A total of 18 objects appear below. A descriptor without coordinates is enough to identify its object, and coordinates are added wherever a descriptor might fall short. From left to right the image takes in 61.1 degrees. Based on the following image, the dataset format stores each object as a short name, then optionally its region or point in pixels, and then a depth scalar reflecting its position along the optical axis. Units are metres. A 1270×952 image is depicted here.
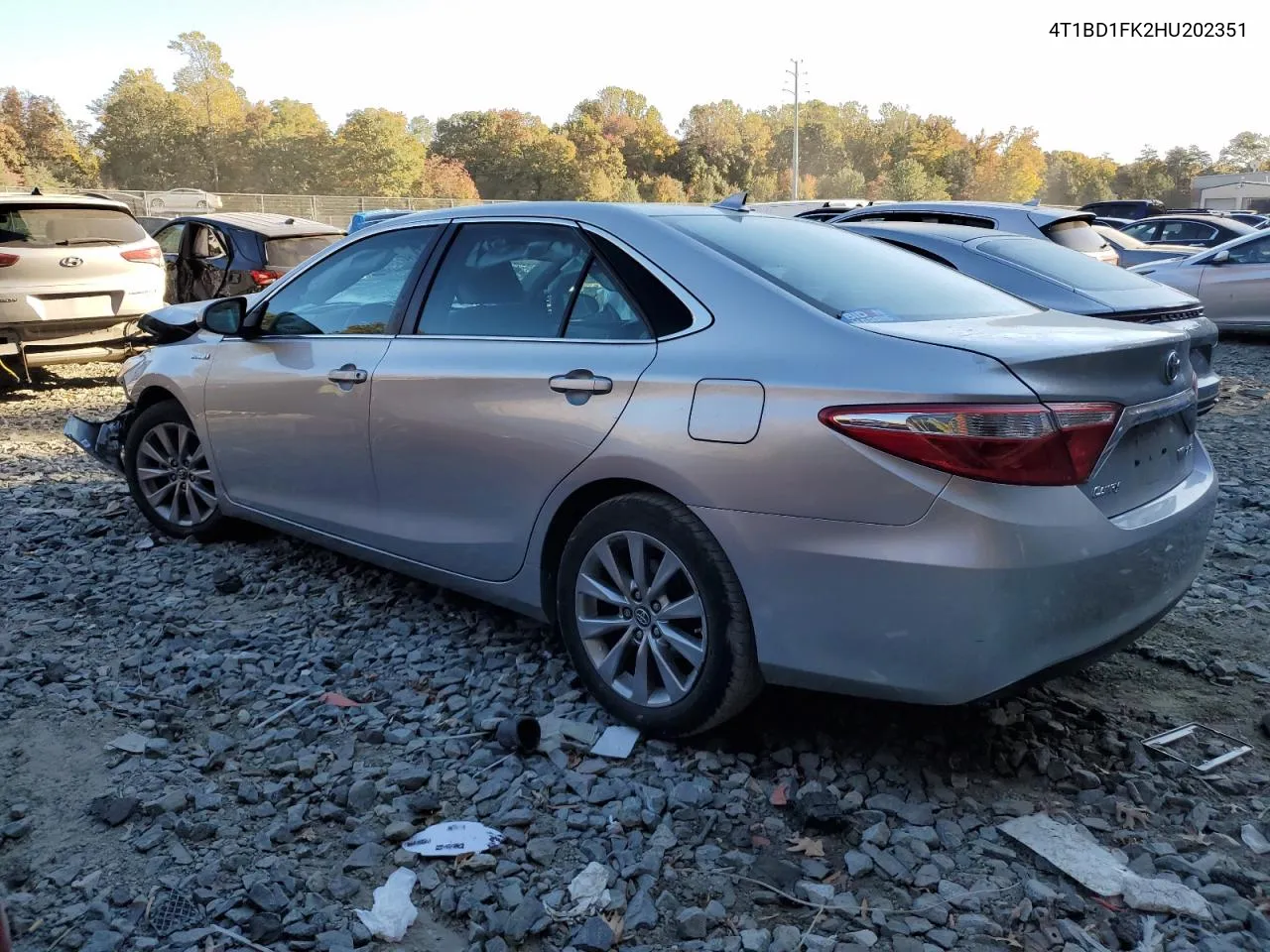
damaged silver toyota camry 2.66
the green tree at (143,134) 81.25
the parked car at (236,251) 11.18
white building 69.62
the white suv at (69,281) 8.88
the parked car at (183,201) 40.06
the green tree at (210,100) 83.19
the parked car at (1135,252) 14.49
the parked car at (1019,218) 8.03
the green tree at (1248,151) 131.38
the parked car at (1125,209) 29.70
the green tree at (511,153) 91.69
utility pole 78.64
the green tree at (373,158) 77.81
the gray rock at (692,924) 2.50
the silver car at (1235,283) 12.50
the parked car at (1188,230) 18.31
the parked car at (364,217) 12.80
